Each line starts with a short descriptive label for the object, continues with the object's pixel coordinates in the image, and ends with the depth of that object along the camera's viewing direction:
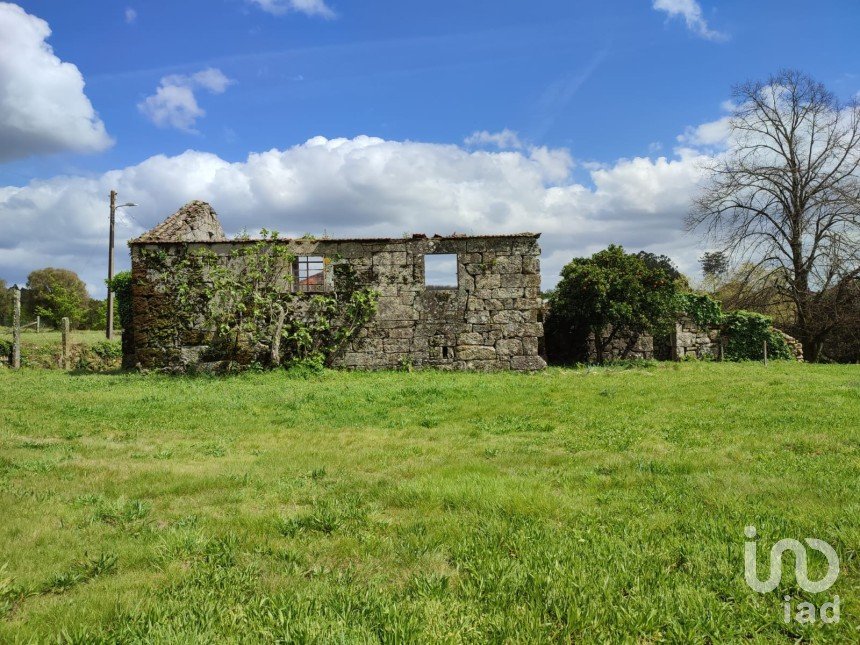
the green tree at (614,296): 16.92
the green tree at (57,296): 39.78
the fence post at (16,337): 19.66
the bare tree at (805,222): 23.34
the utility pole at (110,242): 28.12
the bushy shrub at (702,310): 20.55
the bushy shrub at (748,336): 20.58
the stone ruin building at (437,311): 15.59
